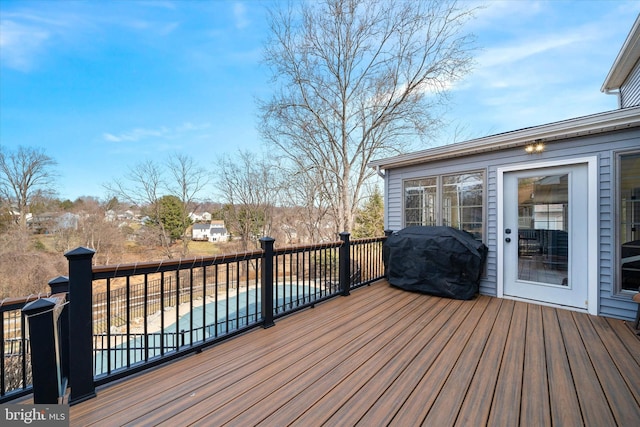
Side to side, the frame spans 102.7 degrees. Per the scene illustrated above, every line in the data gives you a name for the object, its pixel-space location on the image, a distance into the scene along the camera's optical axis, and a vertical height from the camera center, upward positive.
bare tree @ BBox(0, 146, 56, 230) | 12.20 +1.78
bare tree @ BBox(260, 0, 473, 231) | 8.88 +5.07
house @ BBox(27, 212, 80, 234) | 12.43 -0.51
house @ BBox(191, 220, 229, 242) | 17.66 -1.45
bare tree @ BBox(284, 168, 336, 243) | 11.74 +0.50
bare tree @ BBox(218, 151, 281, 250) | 14.76 +0.96
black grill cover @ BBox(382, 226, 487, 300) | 3.36 -0.68
